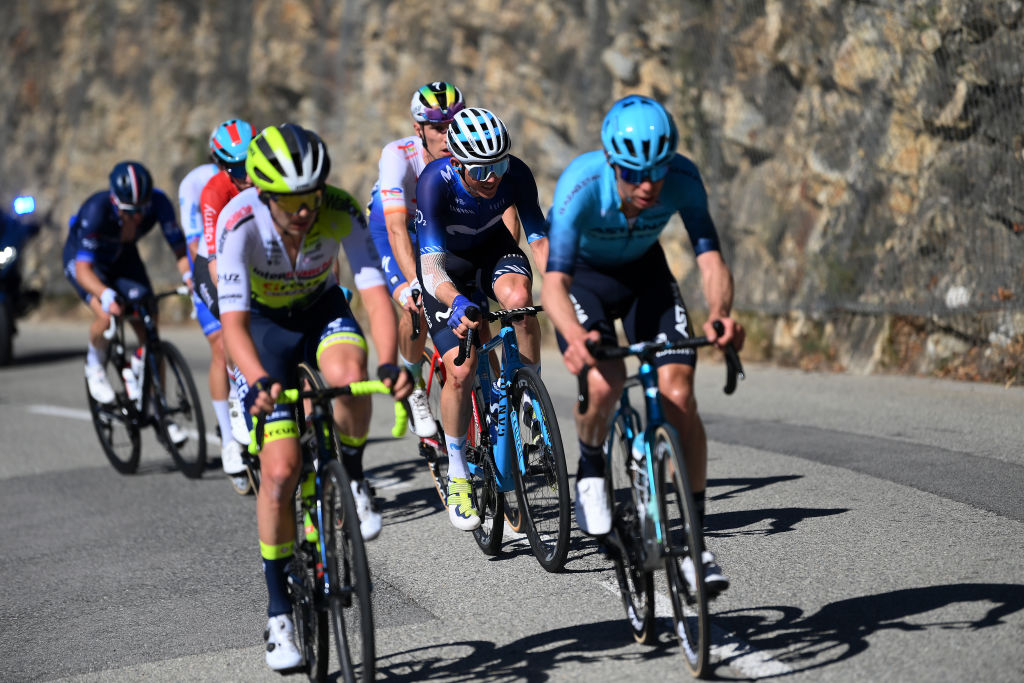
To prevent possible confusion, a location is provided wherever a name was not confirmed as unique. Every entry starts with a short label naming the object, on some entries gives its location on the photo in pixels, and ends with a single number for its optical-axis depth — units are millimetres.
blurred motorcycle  31925
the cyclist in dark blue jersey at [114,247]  17484
